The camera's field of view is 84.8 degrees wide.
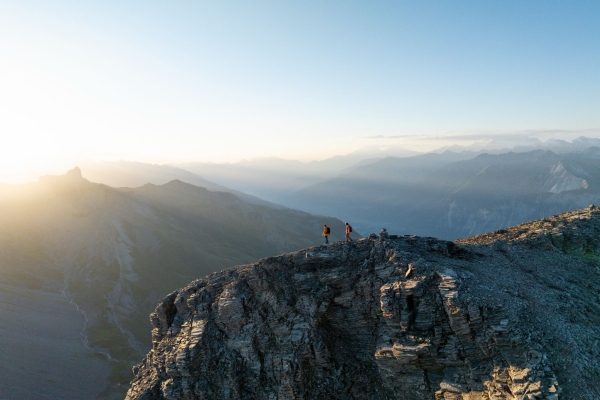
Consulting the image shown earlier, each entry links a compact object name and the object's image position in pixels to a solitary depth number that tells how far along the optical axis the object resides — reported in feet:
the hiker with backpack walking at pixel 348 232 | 118.73
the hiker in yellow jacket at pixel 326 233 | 125.66
